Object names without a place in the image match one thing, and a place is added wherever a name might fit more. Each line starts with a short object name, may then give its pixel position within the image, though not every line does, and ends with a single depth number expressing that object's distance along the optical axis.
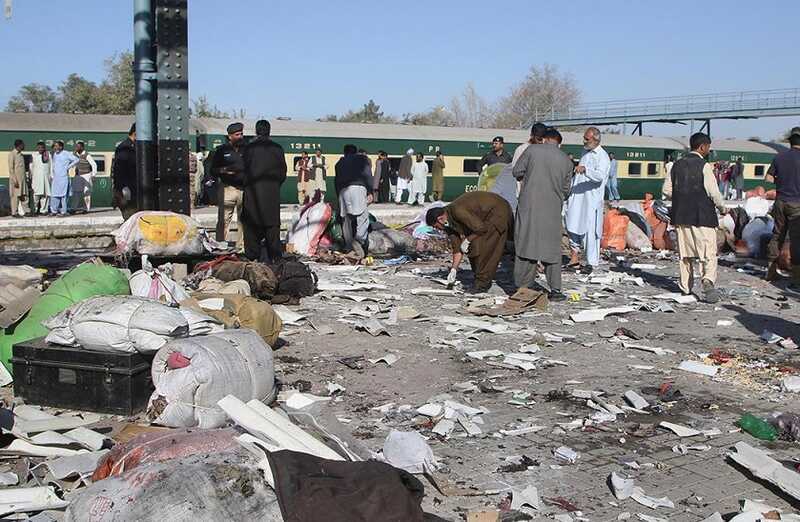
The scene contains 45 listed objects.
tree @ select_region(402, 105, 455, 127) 87.28
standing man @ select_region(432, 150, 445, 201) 31.09
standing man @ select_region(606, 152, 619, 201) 34.22
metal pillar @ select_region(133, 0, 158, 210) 9.32
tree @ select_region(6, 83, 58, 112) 66.94
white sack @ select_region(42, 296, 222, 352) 5.54
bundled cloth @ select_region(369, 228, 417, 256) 14.48
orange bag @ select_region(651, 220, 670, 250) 16.25
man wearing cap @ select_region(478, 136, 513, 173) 15.62
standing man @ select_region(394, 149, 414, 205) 30.14
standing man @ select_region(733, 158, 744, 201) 40.03
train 25.28
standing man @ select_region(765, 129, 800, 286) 11.65
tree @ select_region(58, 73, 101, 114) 60.03
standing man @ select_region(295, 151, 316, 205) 27.25
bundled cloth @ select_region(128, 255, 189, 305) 7.12
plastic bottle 5.42
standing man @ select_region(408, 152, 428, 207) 30.34
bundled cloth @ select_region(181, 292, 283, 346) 6.94
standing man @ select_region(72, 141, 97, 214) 24.47
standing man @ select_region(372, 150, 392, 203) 28.40
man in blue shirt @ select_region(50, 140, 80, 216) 22.72
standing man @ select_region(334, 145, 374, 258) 13.78
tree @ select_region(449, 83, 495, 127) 99.62
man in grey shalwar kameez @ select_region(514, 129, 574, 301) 9.93
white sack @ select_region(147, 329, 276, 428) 5.09
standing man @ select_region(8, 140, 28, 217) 22.73
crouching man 10.37
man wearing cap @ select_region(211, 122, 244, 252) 12.10
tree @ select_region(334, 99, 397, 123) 77.56
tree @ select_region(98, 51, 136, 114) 58.19
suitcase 5.51
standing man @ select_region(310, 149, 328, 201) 27.16
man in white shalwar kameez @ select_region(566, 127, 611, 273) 12.08
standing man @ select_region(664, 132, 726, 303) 10.38
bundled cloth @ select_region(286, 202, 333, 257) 14.62
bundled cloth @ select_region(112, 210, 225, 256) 9.01
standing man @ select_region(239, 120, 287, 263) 11.18
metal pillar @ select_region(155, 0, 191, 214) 9.27
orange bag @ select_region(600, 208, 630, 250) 16.03
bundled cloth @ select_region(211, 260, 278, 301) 9.15
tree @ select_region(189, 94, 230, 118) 65.58
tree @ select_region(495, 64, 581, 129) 96.56
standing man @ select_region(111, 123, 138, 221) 11.30
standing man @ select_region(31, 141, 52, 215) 23.41
